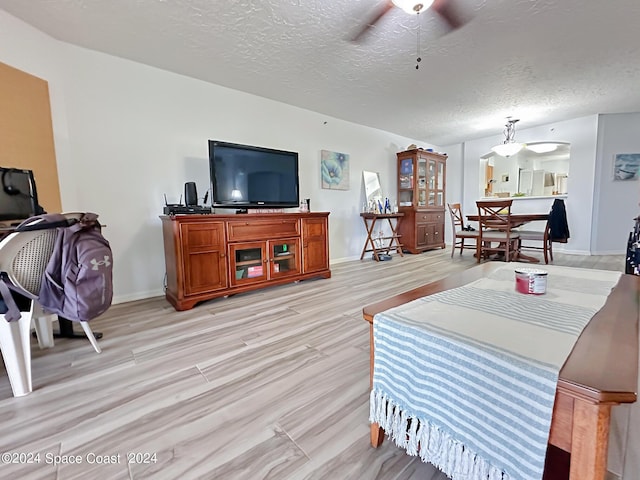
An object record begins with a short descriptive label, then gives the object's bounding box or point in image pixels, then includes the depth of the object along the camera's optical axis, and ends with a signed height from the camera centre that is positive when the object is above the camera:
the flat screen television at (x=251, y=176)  2.87 +0.38
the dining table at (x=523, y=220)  4.17 -0.24
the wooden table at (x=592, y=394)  0.56 -0.38
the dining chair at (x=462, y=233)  4.65 -0.46
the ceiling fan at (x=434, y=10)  1.78 +1.44
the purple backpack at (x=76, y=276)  1.50 -0.34
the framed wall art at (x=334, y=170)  4.35 +0.62
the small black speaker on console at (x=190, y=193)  2.74 +0.19
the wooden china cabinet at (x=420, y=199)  5.27 +0.15
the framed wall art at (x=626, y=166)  4.66 +0.61
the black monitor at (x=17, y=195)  1.74 +0.14
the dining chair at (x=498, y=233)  4.15 -0.44
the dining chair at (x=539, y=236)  4.08 -0.48
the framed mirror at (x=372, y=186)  5.00 +0.39
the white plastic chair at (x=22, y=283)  1.35 -0.35
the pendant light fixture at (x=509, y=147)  4.65 +0.97
